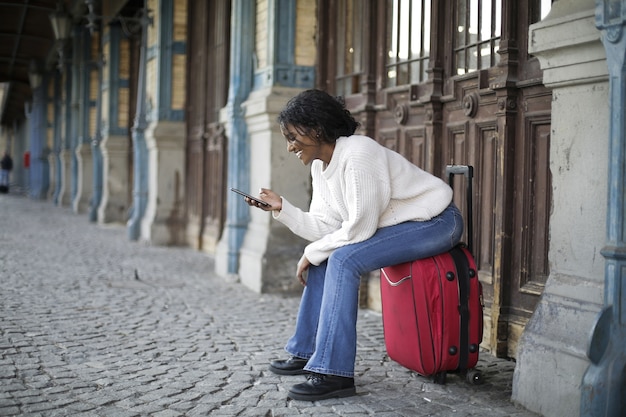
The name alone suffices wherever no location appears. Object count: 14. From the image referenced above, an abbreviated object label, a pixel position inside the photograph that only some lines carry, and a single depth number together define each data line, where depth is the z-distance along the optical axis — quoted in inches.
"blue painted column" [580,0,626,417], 120.6
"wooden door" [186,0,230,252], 401.7
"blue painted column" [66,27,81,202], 802.8
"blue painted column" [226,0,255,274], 316.8
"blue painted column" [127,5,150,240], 477.7
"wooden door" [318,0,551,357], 184.1
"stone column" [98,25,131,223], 630.5
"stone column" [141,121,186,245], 454.0
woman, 146.9
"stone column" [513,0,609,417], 133.3
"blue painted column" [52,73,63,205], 1061.1
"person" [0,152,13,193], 1382.9
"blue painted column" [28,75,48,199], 1193.9
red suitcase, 151.0
